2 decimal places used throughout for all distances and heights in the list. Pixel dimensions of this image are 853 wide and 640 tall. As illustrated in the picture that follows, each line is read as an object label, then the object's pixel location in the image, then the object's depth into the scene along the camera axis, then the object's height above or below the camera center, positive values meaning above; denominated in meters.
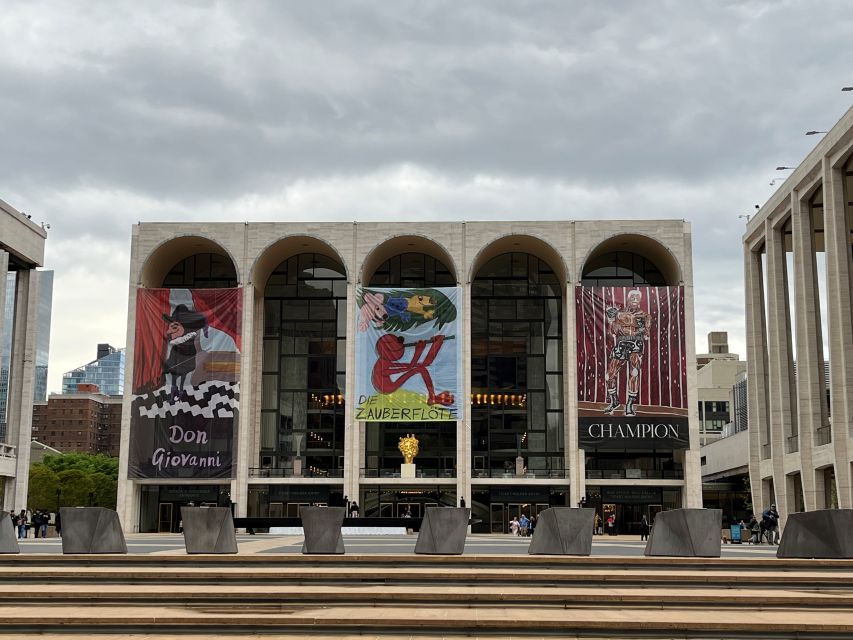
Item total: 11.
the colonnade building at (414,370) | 58.38 +7.04
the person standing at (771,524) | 39.57 -1.31
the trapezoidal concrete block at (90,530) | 19.23 -0.80
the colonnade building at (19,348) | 57.03 +8.10
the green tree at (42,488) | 93.88 -0.06
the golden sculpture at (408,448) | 61.03 +2.45
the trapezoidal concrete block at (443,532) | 19.81 -0.83
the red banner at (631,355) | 57.84 +7.67
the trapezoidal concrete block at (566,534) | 19.27 -0.83
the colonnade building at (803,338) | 45.69 +7.89
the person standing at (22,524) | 45.36 -1.66
